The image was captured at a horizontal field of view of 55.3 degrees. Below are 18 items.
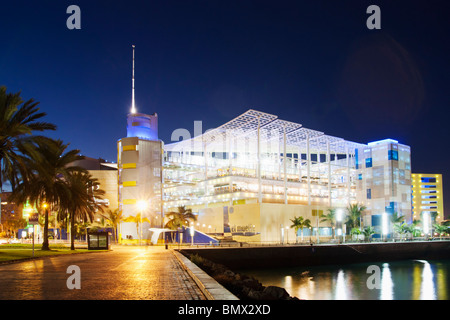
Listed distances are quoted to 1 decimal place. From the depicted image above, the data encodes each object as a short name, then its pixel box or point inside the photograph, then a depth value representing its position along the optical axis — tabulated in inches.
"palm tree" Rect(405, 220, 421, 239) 3558.3
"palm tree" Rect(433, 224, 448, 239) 4397.1
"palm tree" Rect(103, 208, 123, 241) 2962.6
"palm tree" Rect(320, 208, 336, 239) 3329.2
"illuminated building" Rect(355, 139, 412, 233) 3604.8
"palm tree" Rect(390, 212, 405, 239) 3469.5
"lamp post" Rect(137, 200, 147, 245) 2972.9
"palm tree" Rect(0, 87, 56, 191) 1030.4
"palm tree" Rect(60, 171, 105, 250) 1522.0
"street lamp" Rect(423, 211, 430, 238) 3455.2
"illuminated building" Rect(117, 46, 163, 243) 3051.2
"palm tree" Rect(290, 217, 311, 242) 2923.2
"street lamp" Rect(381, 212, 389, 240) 3368.6
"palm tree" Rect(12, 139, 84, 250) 1041.6
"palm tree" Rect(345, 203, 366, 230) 3420.3
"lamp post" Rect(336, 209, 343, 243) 2690.5
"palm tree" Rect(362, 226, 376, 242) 3236.2
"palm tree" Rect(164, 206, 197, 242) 2806.6
